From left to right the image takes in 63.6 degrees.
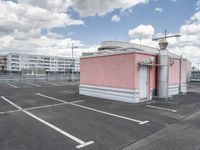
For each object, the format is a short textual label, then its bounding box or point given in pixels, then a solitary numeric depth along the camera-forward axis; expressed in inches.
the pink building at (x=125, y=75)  366.0
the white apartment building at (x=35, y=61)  3117.6
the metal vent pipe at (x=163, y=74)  406.0
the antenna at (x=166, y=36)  410.8
